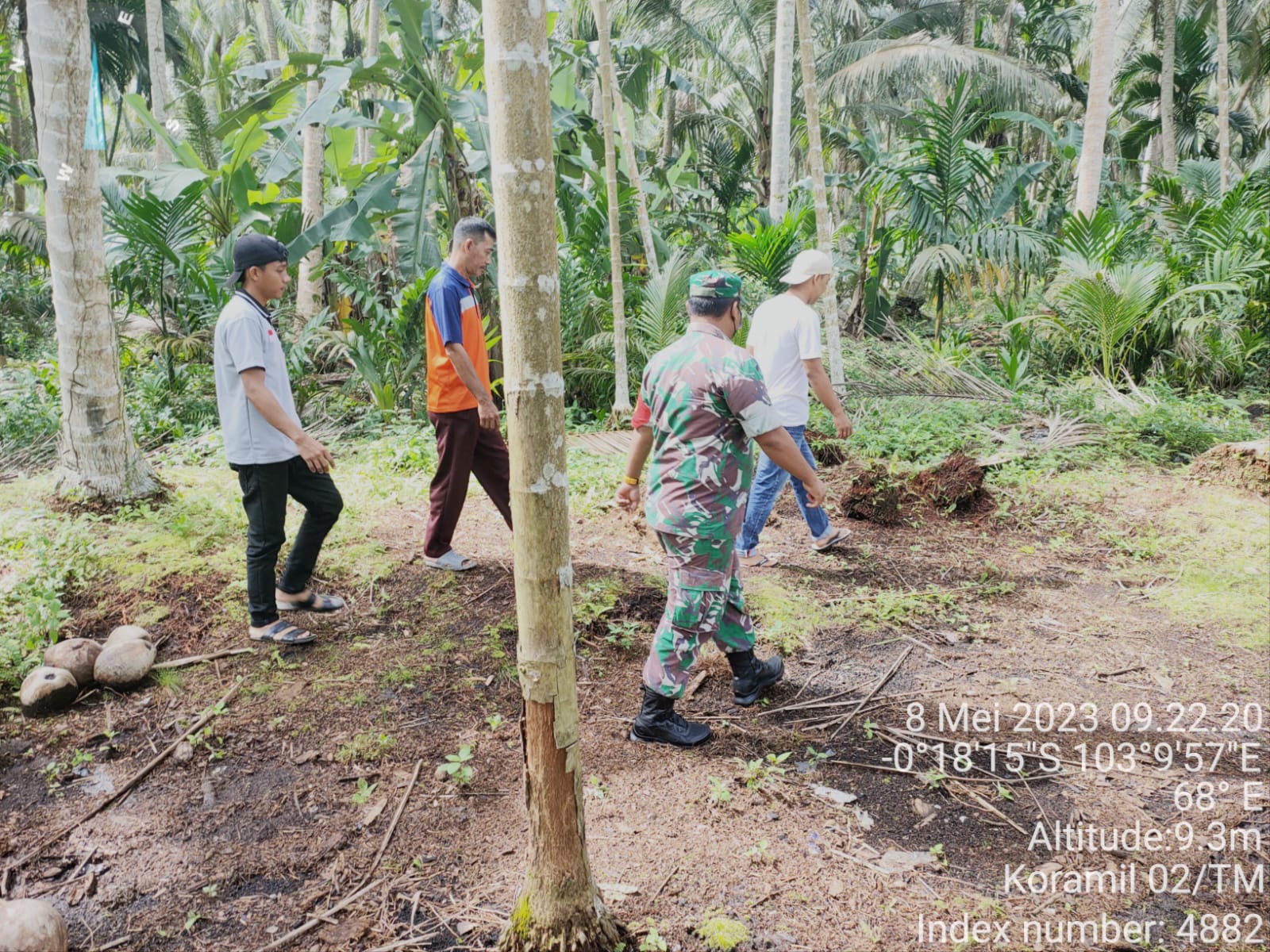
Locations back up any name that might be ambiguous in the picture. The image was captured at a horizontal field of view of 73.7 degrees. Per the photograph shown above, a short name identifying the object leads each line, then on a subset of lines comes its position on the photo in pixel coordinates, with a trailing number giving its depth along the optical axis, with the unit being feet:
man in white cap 15.70
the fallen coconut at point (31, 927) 6.98
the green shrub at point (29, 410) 24.53
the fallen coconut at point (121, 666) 12.07
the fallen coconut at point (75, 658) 11.97
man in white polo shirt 11.66
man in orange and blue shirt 14.10
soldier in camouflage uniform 10.11
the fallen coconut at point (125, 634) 12.62
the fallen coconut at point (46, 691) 11.43
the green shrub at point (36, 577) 12.59
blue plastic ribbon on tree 17.06
